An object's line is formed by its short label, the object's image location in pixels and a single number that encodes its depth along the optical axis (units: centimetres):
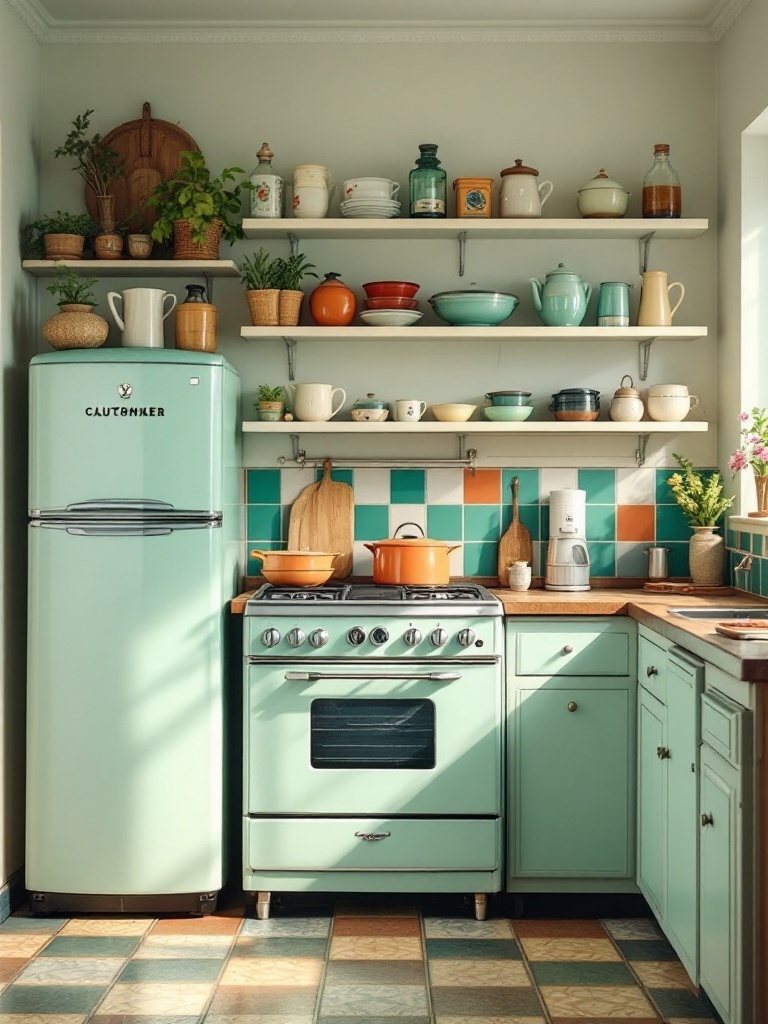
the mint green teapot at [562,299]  363
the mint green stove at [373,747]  325
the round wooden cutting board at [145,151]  379
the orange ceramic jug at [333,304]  366
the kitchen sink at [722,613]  318
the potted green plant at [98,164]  368
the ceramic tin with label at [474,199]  367
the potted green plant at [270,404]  367
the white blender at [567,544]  367
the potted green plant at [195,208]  355
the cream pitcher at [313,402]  364
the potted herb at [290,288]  365
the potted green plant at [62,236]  357
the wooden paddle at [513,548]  380
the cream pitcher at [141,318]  349
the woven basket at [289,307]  365
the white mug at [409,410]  363
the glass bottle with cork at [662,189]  364
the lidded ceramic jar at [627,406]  366
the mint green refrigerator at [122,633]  326
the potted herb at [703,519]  365
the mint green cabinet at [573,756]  328
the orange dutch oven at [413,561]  347
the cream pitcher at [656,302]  369
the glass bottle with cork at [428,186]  364
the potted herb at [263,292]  363
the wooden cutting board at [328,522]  382
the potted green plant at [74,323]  348
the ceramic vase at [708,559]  365
